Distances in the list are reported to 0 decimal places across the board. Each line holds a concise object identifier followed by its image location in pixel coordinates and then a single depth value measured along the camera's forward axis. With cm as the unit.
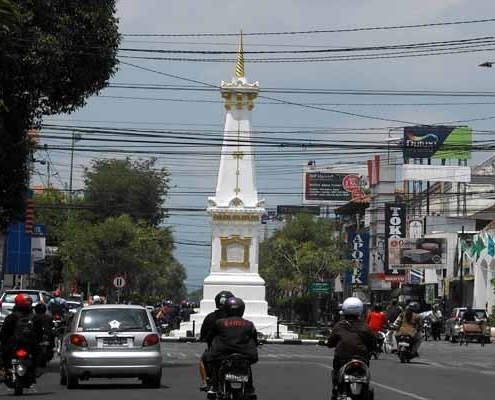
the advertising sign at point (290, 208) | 14665
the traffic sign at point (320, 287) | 7825
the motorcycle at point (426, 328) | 7225
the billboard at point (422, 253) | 8875
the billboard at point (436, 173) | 10106
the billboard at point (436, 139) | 10469
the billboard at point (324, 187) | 15288
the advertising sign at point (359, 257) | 10000
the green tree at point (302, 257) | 9825
